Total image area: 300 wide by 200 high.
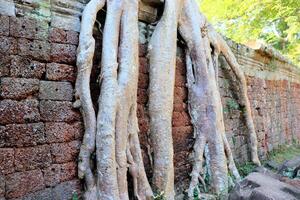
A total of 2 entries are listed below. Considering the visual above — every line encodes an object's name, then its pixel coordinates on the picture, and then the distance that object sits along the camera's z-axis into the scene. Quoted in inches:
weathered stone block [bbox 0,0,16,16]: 92.9
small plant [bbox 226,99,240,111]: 192.1
